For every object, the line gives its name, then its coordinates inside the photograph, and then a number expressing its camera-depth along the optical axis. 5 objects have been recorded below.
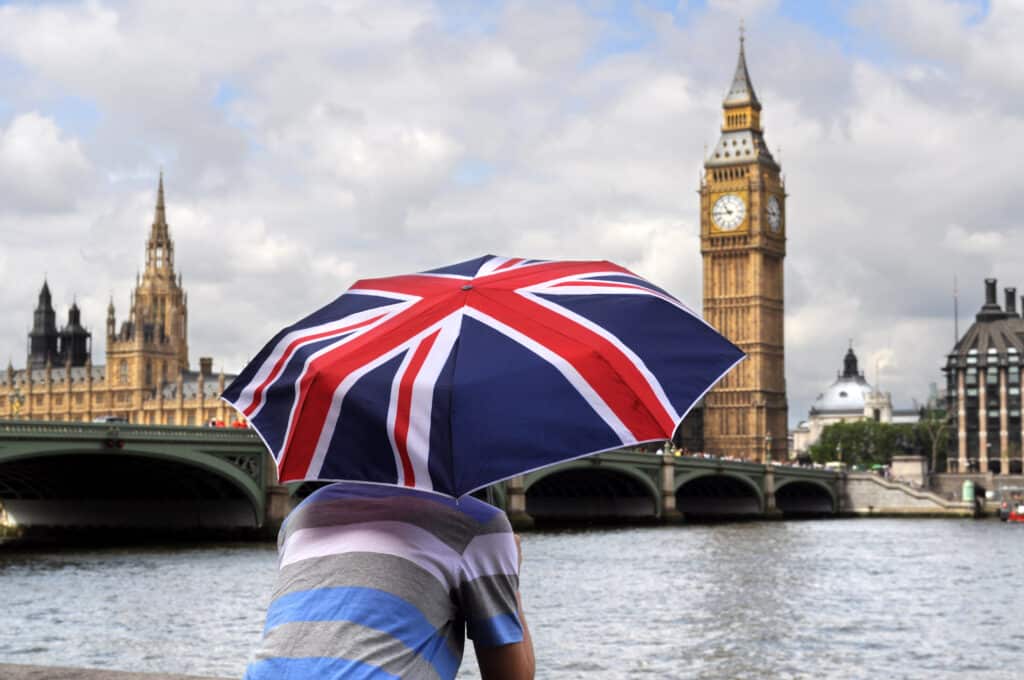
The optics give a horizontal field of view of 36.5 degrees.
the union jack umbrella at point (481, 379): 3.28
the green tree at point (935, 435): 127.06
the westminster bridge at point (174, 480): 36.66
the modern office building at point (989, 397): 109.56
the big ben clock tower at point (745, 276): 119.38
